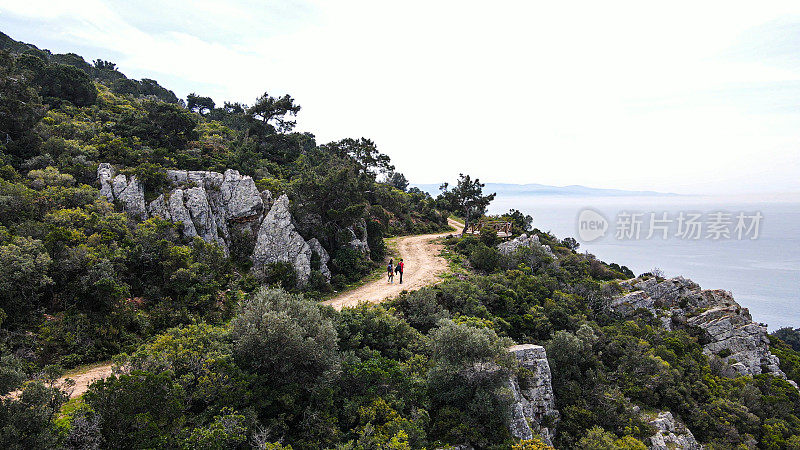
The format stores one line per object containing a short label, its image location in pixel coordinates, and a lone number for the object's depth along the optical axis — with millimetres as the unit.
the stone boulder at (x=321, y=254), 22734
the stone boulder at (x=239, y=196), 23438
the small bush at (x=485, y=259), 28672
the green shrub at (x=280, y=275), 20250
